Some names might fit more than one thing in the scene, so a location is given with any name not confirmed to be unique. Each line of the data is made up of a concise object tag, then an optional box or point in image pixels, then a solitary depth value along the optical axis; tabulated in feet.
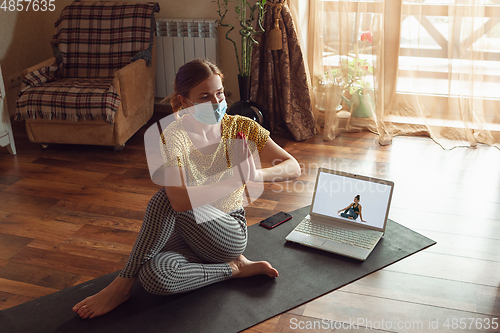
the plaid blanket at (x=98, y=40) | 11.09
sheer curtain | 9.95
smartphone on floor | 6.97
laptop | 6.26
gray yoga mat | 4.99
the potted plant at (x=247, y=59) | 10.22
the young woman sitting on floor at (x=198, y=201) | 5.07
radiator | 11.65
